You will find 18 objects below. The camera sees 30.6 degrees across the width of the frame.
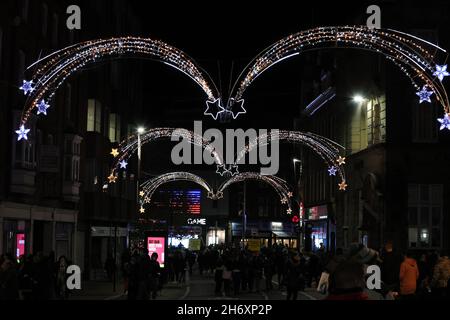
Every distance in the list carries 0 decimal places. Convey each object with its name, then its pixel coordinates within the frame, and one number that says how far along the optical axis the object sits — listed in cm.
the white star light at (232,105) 2455
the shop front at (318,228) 5811
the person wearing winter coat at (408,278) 1808
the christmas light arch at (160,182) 6103
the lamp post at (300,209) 7016
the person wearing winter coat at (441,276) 1905
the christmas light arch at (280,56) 2385
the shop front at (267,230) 10198
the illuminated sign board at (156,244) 3859
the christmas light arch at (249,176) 6512
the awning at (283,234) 10586
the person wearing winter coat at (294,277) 2775
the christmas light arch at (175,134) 4159
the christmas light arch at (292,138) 4225
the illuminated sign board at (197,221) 10981
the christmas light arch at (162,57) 2430
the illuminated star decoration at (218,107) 2423
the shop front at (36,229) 3216
